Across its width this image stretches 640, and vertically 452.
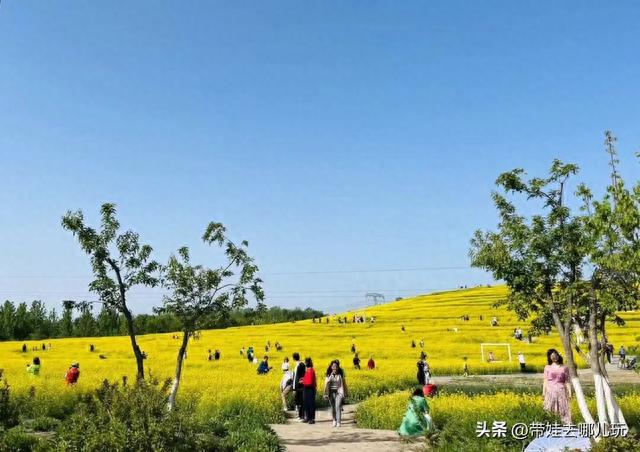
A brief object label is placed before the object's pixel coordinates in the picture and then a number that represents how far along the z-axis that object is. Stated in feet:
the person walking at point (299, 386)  68.39
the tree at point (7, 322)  408.46
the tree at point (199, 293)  54.03
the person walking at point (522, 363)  145.89
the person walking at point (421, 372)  102.68
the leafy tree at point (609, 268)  41.42
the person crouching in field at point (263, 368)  117.91
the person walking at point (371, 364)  126.72
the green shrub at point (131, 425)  28.40
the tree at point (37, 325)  423.23
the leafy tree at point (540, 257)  50.65
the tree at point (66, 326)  432.25
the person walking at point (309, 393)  65.10
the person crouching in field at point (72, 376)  86.85
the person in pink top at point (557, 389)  50.85
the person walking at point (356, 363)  129.99
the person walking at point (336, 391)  62.13
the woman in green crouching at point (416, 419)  52.01
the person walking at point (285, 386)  72.95
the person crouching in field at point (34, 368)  101.00
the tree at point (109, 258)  50.65
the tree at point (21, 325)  419.13
